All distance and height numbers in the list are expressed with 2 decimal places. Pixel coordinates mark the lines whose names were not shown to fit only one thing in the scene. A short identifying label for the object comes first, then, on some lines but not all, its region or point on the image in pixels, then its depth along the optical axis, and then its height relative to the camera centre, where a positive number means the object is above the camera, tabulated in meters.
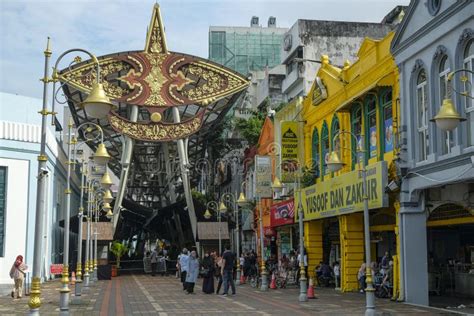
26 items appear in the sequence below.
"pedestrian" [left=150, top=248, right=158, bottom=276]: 45.93 -1.90
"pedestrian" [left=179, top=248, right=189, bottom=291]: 27.61 -1.23
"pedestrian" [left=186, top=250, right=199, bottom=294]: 26.41 -1.58
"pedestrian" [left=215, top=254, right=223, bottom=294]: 26.99 -1.51
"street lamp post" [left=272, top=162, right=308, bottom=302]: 22.09 -0.99
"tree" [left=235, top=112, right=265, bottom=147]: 52.56 +8.35
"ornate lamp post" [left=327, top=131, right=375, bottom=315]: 16.47 -0.21
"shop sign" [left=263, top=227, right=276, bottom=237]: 40.17 +0.16
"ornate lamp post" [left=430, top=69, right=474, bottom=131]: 11.31 +1.96
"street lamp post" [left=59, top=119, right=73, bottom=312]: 15.94 -0.55
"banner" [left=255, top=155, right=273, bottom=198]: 35.00 +3.13
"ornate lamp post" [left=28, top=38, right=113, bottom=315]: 11.36 +1.98
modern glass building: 82.50 +23.06
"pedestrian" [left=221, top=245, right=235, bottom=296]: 25.66 -1.27
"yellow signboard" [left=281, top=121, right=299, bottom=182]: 32.56 +4.37
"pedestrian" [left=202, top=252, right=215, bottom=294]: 26.72 -1.56
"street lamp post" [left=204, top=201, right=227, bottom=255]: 39.56 +1.67
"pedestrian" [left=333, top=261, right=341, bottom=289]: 28.11 -1.59
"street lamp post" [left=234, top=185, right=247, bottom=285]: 32.75 -1.37
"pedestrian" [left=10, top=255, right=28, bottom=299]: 23.27 -1.40
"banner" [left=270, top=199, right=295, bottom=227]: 33.38 +1.12
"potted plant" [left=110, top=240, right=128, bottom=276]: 49.50 -1.13
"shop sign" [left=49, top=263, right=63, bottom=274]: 31.28 -1.60
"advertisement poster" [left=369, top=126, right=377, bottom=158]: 24.29 +3.38
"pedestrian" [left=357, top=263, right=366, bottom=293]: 24.42 -1.52
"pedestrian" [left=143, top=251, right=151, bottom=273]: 48.03 -2.10
